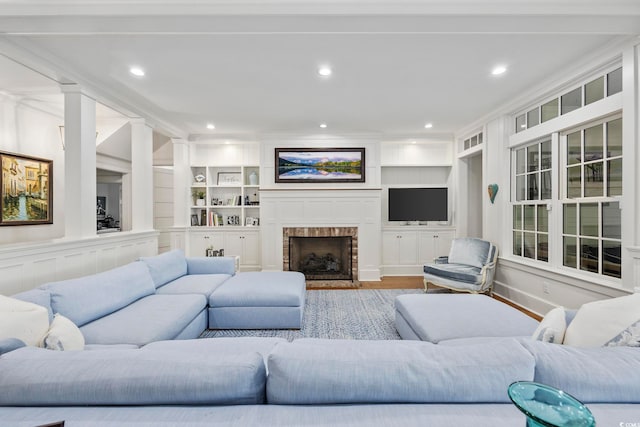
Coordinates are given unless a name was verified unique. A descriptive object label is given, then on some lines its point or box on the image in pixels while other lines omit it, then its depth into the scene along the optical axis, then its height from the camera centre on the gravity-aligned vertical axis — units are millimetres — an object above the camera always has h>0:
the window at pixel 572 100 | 2613 +1164
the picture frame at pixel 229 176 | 5770 +718
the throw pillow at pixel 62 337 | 1466 -641
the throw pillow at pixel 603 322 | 1283 -499
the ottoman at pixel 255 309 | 2986 -977
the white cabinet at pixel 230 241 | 5520 -527
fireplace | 5145 -740
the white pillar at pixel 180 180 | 5367 +607
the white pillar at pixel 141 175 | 4051 +533
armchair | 3871 -766
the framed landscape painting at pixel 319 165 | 5254 +860
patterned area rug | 2945 -1216
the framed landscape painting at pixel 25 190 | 3541 +302
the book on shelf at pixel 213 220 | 5594 -133
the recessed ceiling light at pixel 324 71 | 2882 +1419
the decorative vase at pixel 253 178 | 5563 +664
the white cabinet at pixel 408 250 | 5484 -696
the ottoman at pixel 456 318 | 1986 -796
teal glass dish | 533 -388
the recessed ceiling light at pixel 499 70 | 2910 +1443
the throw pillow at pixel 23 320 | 1429 -544
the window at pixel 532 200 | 3438 +158
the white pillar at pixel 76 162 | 3047 +534
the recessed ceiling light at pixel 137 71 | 2909 +1431
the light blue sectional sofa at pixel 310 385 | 908 -561
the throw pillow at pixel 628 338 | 1212 -528
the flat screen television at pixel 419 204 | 5414 +162
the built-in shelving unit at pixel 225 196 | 5594 +334
